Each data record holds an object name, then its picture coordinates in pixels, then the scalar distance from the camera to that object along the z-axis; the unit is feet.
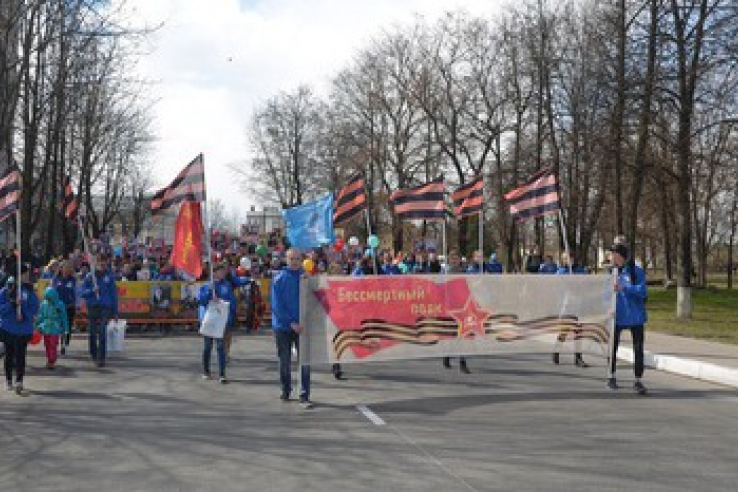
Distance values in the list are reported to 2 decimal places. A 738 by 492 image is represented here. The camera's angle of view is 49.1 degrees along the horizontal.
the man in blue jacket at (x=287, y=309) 33.17
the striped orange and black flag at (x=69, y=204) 61.11
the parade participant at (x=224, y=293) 41.63
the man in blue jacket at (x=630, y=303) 36.06
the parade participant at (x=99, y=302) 46.19
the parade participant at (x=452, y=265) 46.05
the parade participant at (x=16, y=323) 37.14
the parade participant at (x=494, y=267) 60.85
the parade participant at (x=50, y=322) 44.52
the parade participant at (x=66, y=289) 52.26
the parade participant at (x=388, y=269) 55.98
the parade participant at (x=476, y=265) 53.20
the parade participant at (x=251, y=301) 72.59
